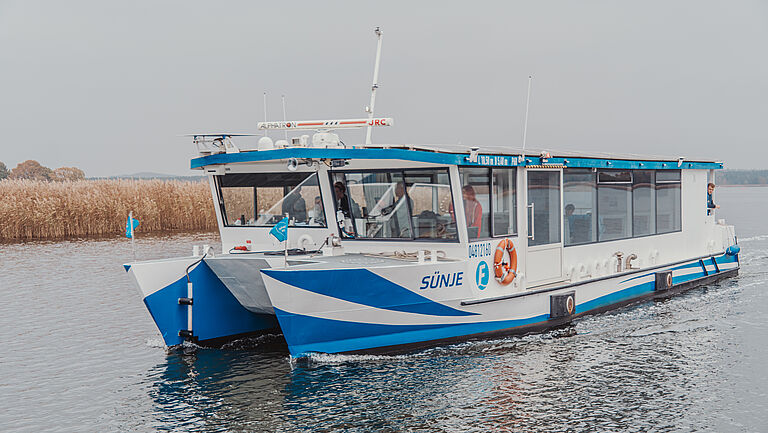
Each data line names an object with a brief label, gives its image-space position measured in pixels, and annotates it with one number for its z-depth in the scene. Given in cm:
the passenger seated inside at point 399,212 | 1088
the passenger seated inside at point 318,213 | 1136
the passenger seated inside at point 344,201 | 1122
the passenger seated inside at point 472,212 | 1076
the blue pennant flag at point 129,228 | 1012
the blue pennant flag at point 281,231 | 957
